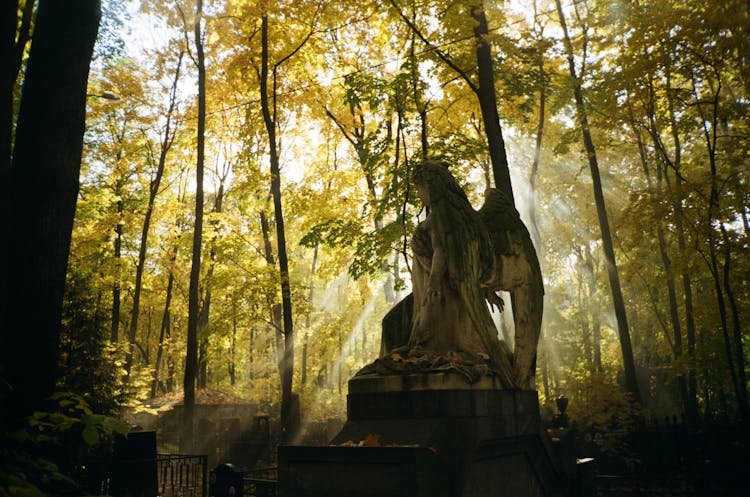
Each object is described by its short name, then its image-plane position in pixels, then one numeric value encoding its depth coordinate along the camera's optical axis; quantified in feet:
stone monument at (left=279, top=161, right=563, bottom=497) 16.53
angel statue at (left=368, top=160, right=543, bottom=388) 20.27
